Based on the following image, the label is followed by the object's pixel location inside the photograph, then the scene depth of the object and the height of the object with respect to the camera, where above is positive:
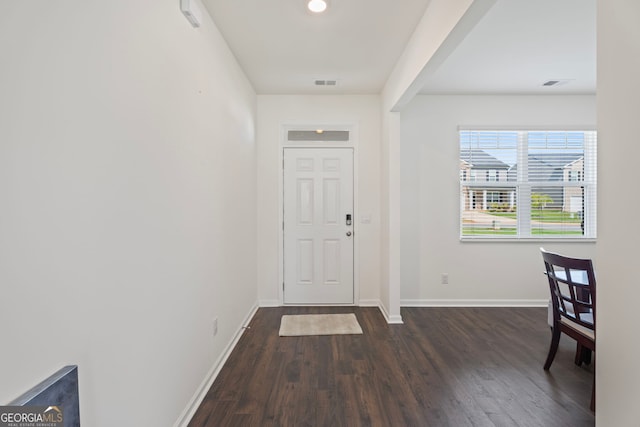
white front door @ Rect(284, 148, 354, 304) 4.17 -0.23
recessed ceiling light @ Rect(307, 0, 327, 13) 2.22 +1.44
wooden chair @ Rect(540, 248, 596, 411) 2.07 -0.71
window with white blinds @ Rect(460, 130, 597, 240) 4.13 +0.37
